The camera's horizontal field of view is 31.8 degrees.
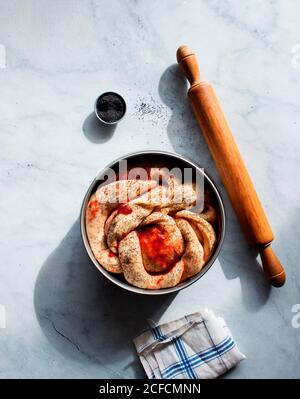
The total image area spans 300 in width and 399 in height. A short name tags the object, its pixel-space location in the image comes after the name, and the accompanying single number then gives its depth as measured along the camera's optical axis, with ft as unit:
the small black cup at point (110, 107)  6.49
